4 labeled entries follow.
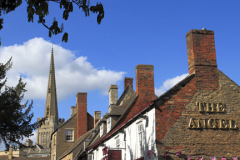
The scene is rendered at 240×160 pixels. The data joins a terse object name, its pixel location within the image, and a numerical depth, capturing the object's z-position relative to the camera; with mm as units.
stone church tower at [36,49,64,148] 158250
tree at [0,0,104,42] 7498
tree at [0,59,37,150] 20288
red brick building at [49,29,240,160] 14344
